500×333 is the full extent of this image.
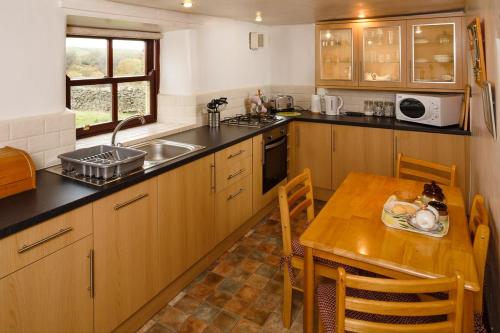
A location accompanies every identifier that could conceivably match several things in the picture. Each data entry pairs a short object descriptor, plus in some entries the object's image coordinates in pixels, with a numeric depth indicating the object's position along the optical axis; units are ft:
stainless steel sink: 9.36
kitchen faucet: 8.00
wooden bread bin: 5.88
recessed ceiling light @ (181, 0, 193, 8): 8.94
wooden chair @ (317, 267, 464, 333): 3.99
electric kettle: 14.20
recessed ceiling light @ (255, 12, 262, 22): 11.92
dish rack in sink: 6.73
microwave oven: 11.46
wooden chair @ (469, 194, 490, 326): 5.01
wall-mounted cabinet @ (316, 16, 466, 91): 11.84
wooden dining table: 4.87
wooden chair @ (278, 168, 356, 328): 6.72
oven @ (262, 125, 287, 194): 12.14
